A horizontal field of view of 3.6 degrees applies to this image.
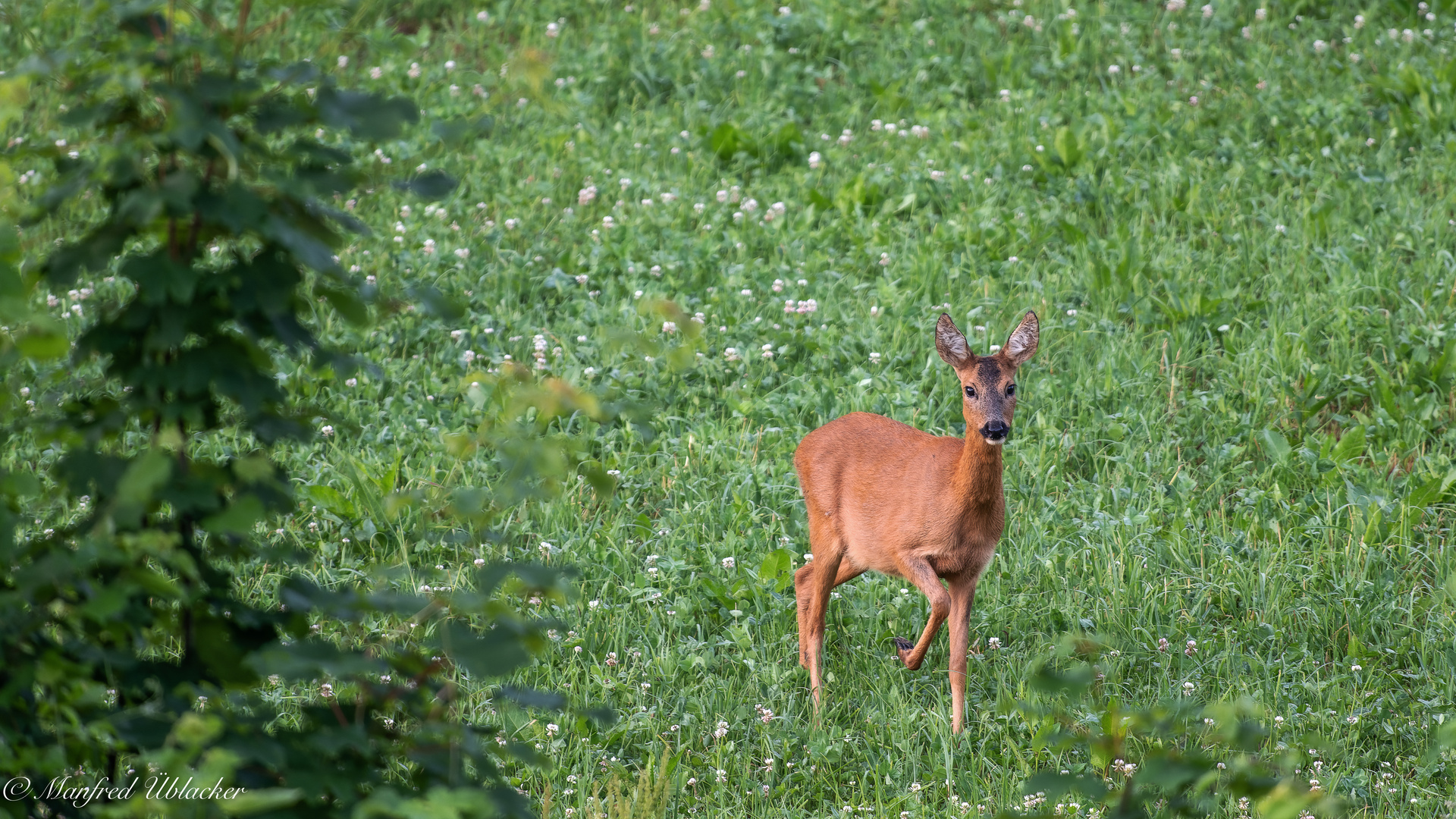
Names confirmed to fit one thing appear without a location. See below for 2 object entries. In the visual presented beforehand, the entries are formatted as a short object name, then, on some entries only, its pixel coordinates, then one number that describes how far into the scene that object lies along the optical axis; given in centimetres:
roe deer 4660
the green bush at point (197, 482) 3152
